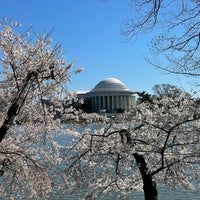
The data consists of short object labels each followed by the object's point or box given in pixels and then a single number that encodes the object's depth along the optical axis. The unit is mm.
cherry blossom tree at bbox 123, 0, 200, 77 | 4844
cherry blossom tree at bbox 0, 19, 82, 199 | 5746
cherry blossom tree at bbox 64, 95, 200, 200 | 6871
